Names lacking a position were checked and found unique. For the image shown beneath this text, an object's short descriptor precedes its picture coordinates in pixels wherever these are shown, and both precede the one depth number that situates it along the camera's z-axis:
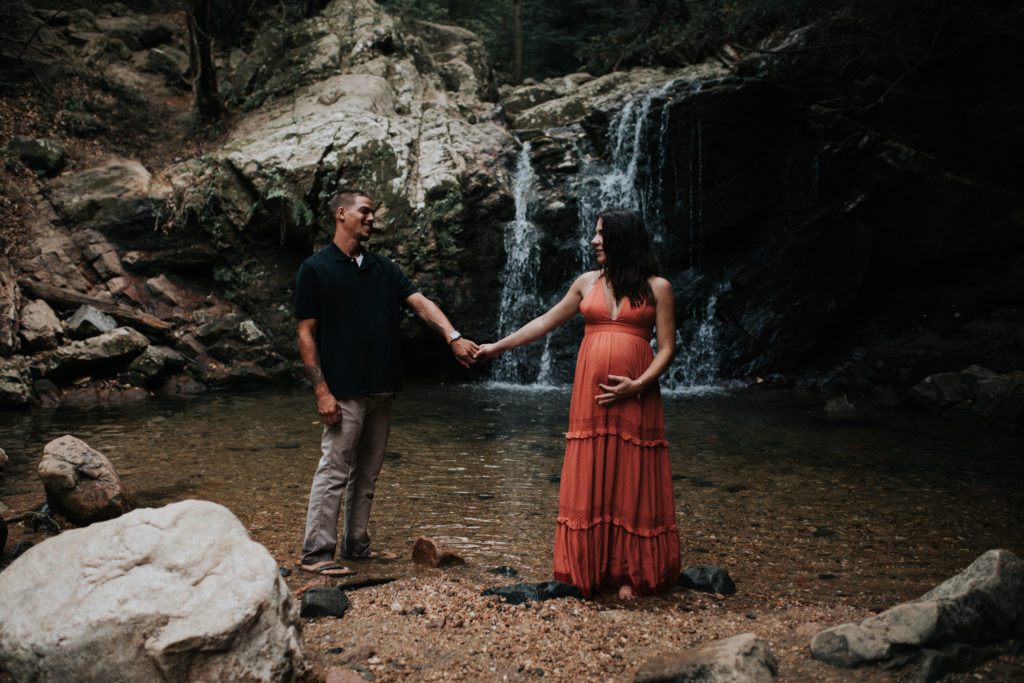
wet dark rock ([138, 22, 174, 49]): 19.00
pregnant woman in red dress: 3.71
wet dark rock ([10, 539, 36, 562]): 4.39
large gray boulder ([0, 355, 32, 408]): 9.88
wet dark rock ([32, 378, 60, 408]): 10.48
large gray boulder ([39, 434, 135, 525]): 5.02
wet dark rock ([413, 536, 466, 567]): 4.26
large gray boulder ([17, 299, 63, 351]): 11.27
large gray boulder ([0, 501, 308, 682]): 2.43
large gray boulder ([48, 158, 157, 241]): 13.67
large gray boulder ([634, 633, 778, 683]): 2.59
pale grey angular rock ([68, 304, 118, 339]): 11.79
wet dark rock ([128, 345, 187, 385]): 11.77
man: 4.11
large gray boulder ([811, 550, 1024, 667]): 2.70
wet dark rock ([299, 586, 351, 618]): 3.46
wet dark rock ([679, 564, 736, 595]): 3.82
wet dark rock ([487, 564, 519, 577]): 4.21
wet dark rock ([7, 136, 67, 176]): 13.99
